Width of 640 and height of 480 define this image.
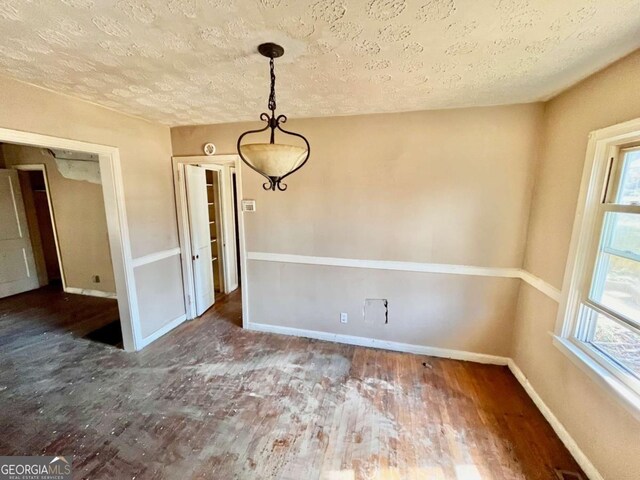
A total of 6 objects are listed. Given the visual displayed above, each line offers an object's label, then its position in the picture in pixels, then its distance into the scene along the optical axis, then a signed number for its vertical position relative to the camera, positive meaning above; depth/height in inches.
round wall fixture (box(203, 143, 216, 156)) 123.4 +21.0
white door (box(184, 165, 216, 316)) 135.9 -20.3
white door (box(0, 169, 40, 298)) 169.9 -29.6
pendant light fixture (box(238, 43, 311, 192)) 54.1 +8.5
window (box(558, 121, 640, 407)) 60.5 -16.1
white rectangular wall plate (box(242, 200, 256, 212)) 122.9 -3.7
